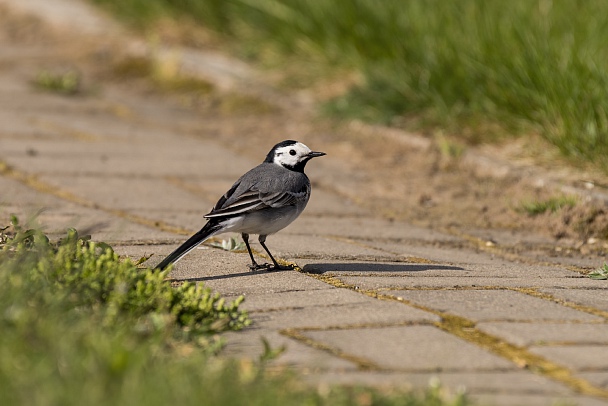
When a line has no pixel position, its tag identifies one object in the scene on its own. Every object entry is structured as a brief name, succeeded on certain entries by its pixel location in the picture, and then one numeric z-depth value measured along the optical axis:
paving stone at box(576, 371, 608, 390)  6.35
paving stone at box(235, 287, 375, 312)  7.98
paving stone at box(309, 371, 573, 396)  6.12
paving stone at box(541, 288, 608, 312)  8.42
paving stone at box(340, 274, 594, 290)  8.88
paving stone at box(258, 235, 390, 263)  10.43
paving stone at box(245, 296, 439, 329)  7.45
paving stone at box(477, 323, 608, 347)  7.15
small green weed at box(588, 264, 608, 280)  9.64
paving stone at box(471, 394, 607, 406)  5.87
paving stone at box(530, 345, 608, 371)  6.68
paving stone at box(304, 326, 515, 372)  6.58
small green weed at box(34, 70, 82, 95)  19.89
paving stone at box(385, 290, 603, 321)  7.81
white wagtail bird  9.50
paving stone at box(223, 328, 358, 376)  6.43
